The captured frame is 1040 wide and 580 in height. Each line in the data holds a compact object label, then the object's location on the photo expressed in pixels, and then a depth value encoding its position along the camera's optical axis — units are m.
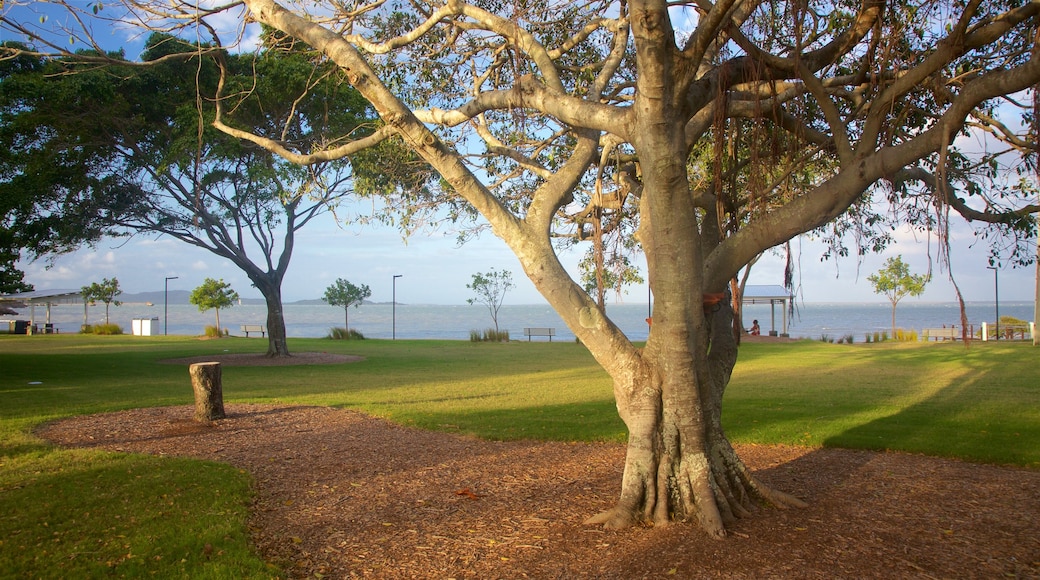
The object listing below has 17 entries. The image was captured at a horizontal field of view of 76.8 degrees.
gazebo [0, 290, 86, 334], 44.53
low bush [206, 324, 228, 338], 42.79
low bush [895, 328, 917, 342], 37.00
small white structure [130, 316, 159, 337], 50.25
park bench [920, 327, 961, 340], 36.78
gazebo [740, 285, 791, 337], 40.31
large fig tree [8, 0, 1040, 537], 4.77
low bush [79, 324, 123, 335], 46.09
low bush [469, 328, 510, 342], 38.16
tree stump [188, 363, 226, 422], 10.07
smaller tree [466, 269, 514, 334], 49.25
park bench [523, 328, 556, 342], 45.51
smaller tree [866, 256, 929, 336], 42.28
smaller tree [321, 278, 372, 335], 54.16
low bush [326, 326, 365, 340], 40.22
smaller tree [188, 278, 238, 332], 50.81
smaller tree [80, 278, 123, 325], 53.92
